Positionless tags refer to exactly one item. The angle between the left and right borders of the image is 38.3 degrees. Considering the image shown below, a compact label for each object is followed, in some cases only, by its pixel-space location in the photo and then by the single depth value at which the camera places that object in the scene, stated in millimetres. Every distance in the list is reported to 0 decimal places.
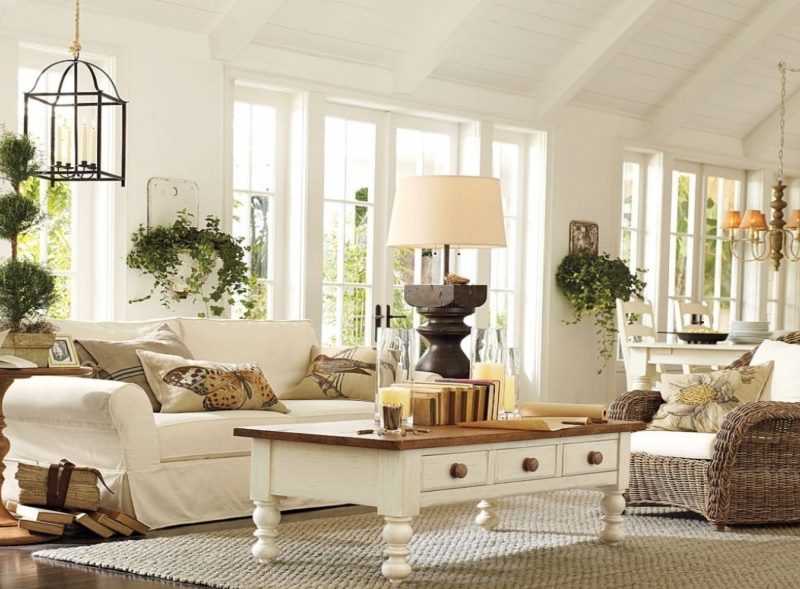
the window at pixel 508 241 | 8555
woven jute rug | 3471
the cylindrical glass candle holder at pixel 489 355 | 4012
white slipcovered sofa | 4129
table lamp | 4508
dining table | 6423
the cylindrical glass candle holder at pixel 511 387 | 3969
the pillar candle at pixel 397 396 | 3438
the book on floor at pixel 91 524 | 3992
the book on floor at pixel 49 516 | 3973
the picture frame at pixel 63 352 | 4223
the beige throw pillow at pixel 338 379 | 5465
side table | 3891
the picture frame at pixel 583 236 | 8781
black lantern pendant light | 4633
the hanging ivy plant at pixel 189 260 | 6297
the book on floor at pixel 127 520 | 4074
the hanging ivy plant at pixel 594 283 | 8562
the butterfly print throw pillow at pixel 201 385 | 4629
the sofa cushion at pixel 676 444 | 4473
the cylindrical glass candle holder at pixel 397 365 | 3543
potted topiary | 4051
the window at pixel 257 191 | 7039
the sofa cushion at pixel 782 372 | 4875
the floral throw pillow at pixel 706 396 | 4723
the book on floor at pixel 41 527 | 3959
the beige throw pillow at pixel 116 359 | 4609
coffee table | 3213
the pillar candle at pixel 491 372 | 4008
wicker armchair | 4395
